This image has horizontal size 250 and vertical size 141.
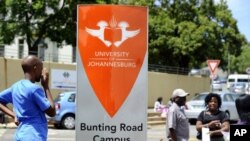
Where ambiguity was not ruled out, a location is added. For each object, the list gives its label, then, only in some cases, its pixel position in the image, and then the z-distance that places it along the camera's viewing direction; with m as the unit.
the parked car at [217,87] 54.89
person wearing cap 8.46
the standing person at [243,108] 4.95
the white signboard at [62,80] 29.14
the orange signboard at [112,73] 6.05
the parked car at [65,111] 22.42
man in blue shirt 5.64
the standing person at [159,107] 29.17
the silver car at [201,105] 26.95
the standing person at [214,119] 7.49
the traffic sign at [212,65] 28.33
